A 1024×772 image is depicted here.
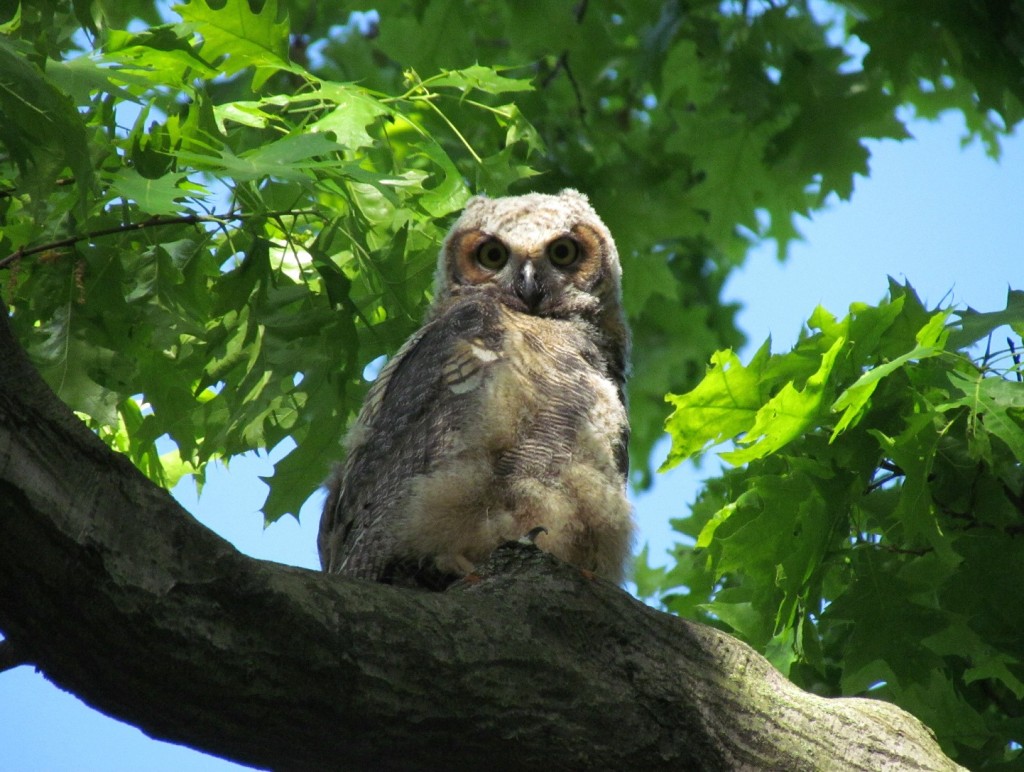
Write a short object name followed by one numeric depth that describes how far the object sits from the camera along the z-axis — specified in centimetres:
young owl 1308
